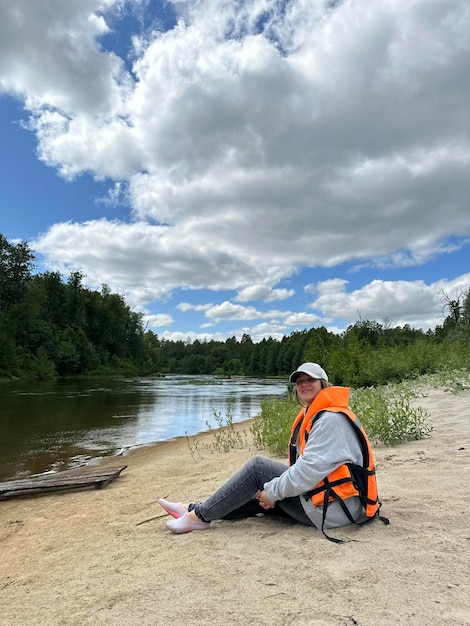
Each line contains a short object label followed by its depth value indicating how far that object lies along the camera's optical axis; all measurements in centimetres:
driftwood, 731
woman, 338
